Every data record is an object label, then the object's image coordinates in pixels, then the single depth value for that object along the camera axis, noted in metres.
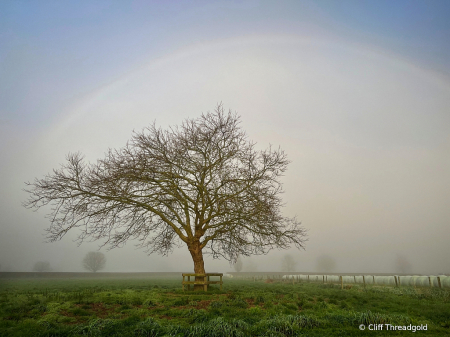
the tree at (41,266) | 96.62
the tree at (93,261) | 93.62
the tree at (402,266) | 111.44
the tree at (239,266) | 121.69
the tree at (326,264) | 126.06
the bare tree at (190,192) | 15.64
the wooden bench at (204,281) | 15.62
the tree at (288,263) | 125.88
